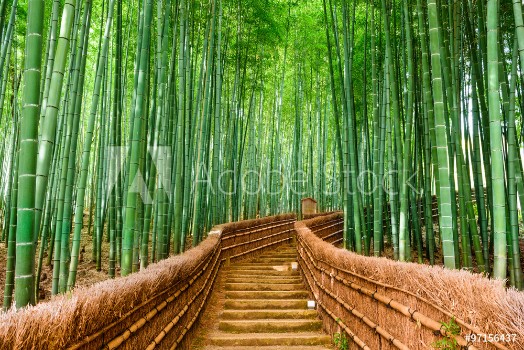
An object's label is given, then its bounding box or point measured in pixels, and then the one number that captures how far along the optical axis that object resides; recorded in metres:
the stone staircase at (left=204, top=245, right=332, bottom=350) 3.40
